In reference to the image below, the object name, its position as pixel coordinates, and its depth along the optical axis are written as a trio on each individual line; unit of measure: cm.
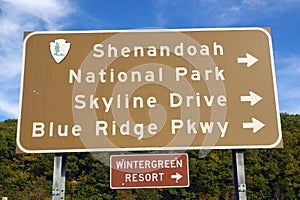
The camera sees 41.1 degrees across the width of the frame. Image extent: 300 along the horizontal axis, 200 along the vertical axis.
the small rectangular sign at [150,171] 608
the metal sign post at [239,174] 618
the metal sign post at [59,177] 618
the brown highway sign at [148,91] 643
